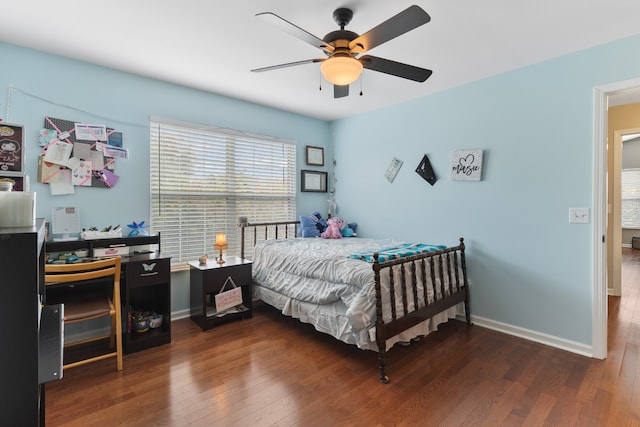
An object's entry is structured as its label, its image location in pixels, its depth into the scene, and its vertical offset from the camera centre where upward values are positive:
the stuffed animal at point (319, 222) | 4.07 -0.15
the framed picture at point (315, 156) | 4.30 +0.76
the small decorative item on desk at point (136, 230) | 2.85 -0.17
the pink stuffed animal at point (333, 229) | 3.84 -0.22
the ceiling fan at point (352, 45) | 1.58 +0.94
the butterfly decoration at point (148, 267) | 2.51 -0.45
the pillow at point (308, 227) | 3.95 -0.21
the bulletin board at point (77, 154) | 2.49 +0.47
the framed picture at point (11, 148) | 1.78 +0.36
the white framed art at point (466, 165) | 3.00 +0.45
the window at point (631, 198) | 7.45 +0.29
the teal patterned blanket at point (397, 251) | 2.42 -0.35
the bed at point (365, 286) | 2.18 -0.62
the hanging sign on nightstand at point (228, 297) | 2.96 -0.82
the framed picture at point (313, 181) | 4.24 +0.41
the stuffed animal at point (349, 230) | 3.99 -0.25
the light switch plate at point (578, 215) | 2.43 -0.04
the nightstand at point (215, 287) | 2.92 -0.74
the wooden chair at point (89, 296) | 1.99 -0.65
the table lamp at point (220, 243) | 3.16 -0.33
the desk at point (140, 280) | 2.45 -0.55
